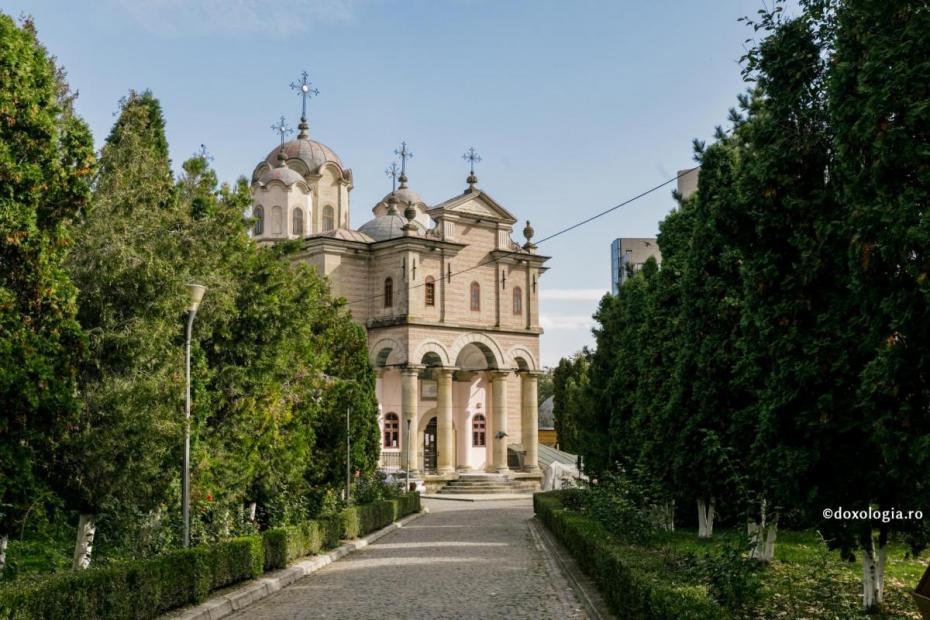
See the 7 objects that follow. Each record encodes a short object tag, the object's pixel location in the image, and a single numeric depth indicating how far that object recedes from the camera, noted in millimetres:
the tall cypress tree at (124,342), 12281
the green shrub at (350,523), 22856
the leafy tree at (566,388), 59991
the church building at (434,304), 47531
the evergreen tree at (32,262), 10469
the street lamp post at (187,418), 13070
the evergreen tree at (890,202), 7488
